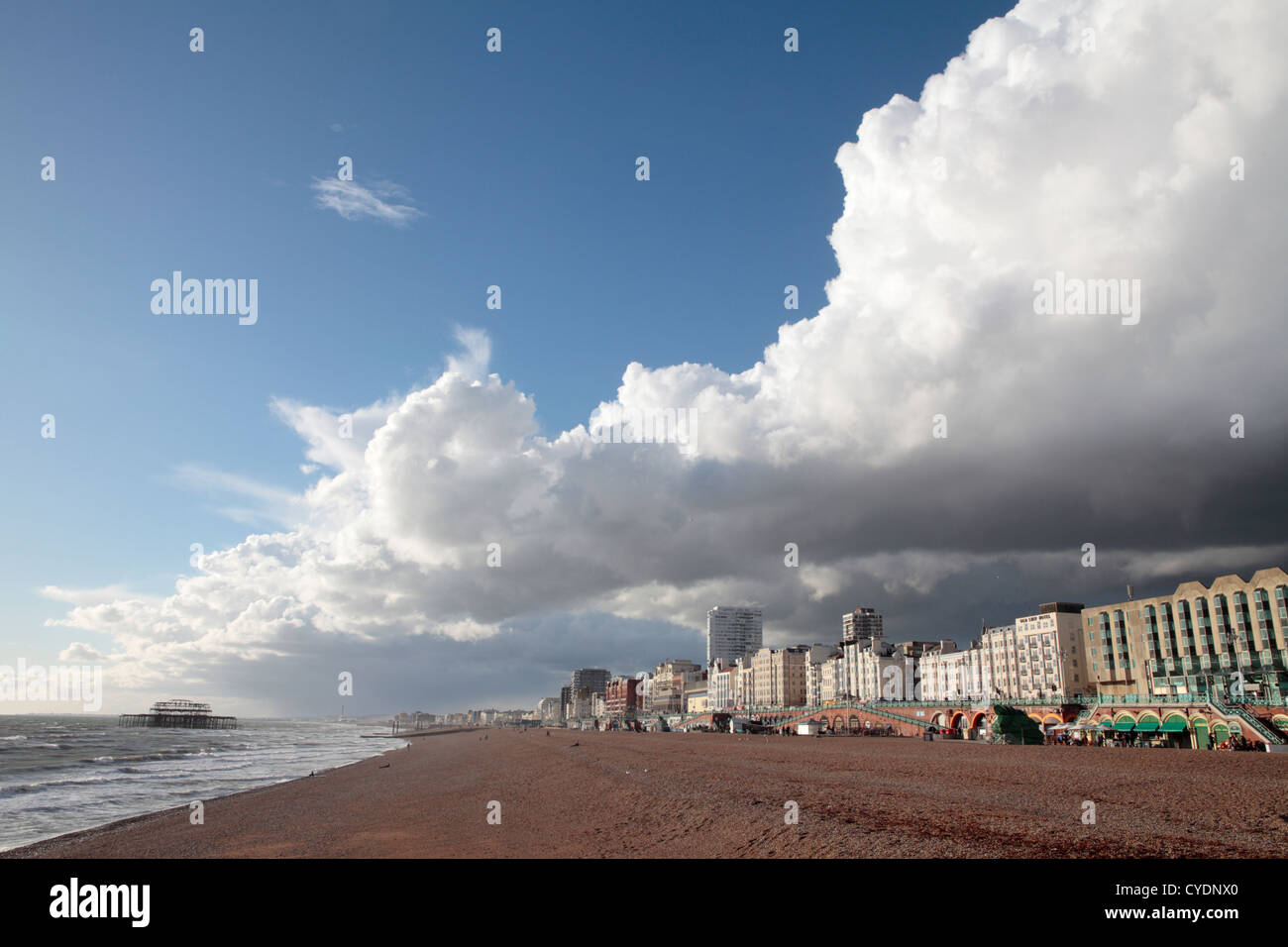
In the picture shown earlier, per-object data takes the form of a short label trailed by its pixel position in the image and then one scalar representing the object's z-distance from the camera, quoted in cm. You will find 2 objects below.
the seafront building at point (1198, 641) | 9706
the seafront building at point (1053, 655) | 12506
